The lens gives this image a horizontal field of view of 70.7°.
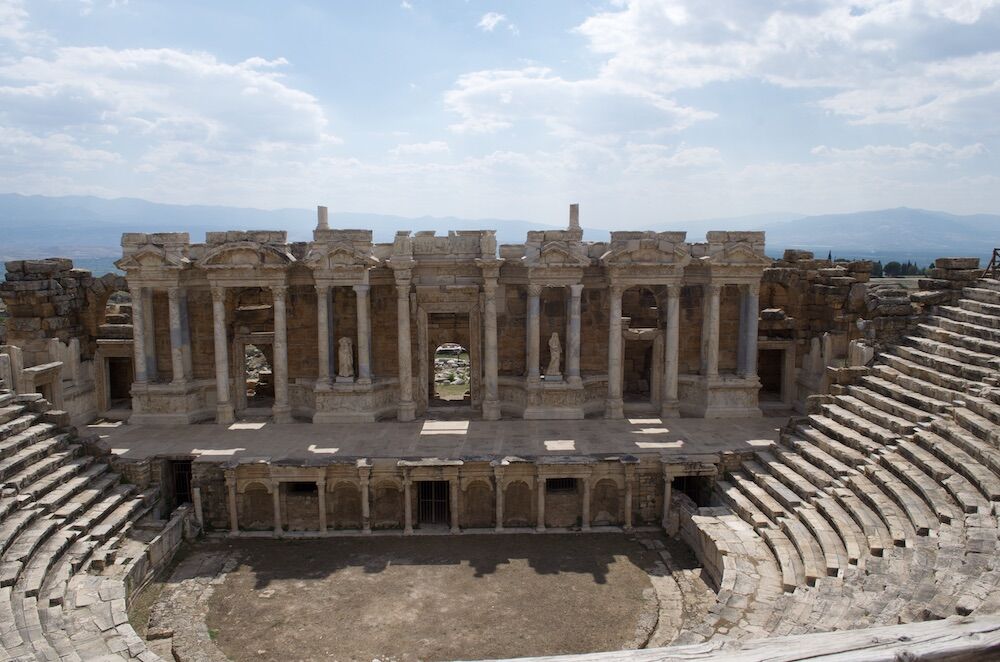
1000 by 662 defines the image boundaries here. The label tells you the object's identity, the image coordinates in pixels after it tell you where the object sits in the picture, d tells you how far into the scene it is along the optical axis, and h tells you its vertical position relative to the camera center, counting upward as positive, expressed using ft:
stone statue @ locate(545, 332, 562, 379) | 69.05 -10.33
